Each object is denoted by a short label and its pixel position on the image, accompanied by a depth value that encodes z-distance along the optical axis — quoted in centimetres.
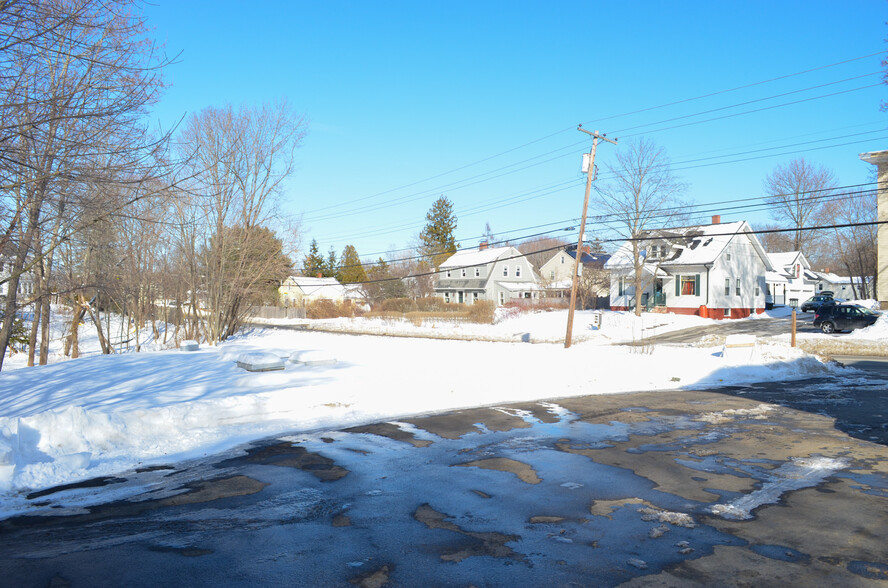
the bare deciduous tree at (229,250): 3831
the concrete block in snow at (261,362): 1627
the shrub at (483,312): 5121
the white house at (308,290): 9031
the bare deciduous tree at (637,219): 4694
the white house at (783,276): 6648
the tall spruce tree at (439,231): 9988
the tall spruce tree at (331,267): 10244
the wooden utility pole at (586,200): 2767
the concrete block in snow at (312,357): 1753
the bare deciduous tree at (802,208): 6969
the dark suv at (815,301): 5486
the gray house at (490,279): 7438
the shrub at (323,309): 6925
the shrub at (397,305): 6134
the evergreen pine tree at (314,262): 10238
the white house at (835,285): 8162
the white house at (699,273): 4956
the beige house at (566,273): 6294
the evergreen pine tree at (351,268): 8631
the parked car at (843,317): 3594
